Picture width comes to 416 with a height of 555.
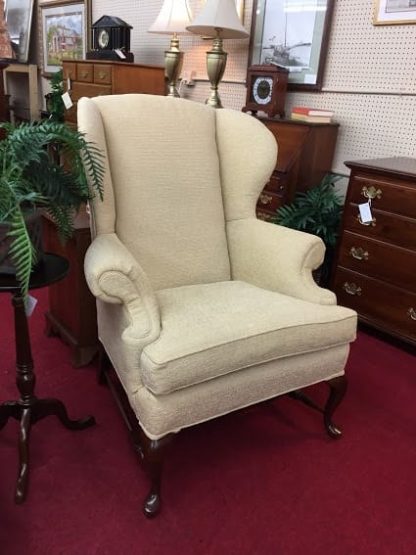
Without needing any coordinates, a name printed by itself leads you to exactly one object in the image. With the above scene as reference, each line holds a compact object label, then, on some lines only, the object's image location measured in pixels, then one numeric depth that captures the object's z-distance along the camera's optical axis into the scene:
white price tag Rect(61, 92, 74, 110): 3.67
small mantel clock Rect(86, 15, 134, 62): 3.51
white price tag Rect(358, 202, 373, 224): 2.33
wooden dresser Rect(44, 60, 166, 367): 1.89
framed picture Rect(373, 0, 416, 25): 2.40
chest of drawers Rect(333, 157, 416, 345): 2.21
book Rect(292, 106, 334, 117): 2.74
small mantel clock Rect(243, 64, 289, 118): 2.84
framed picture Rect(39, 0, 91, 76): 4.51
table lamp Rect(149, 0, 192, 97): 3.22
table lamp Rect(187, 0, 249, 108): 2.74
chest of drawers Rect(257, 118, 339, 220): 2.67
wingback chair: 1.35
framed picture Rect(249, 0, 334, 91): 2.79
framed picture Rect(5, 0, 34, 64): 5.15
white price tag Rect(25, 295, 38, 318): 1.28
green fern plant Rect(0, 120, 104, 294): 1.14
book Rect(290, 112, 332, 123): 2.73
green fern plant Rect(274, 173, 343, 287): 2.66
